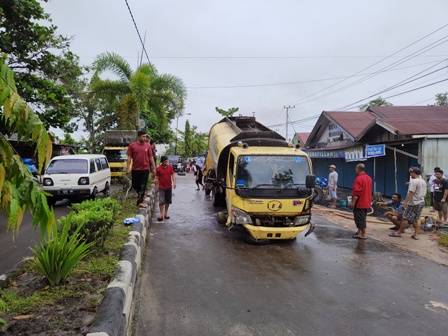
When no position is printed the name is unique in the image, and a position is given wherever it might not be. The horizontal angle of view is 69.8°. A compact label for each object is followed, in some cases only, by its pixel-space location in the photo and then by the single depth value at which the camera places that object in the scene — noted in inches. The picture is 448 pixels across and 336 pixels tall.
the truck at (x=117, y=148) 699.8
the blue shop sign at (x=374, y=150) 535.6
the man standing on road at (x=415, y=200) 288.5
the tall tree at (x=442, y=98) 1248.6
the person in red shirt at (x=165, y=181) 334.6
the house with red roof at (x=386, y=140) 468.1
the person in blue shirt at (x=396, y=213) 329.6
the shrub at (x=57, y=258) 130.6
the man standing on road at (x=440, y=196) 353.4
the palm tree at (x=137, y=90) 625.0
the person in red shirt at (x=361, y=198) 294.8
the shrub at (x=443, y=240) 282.2
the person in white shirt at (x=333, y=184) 517.3
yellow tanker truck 255.9
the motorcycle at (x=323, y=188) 554.9
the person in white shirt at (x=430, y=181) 448.8
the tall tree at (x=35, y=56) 378.0
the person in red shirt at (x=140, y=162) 314.2
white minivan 411.8
